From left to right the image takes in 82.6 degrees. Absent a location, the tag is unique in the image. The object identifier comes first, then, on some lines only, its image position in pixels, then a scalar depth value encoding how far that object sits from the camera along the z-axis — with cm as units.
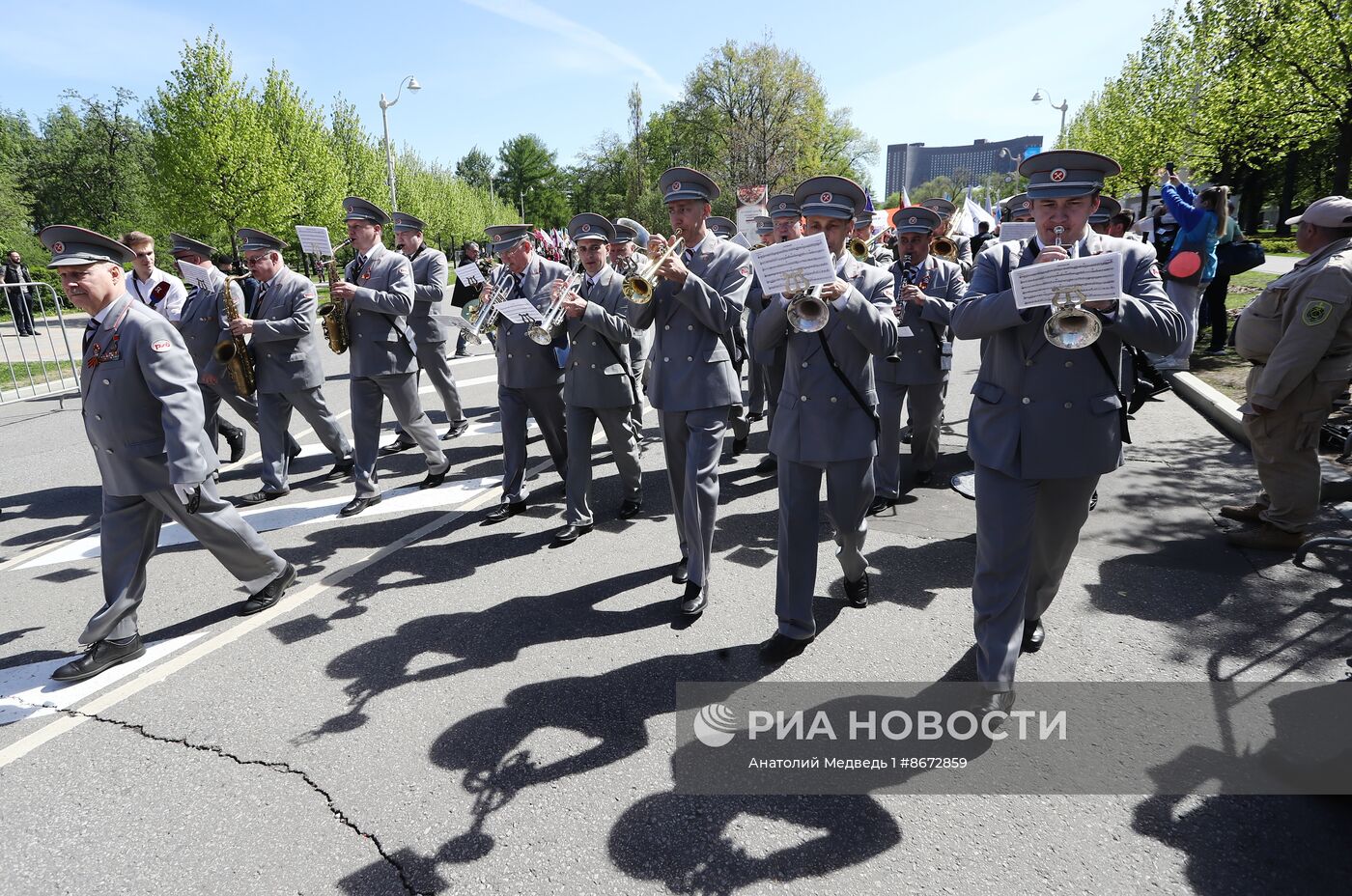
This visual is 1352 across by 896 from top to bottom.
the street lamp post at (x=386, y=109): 3052
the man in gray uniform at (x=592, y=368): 534
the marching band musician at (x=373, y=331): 638
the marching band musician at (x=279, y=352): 664
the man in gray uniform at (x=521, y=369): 589
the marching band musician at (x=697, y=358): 430
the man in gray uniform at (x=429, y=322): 778
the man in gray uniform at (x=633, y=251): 718
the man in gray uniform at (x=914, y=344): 594
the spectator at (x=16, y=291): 1770
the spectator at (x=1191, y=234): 970
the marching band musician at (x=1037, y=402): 300
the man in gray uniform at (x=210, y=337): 686
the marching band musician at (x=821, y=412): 367
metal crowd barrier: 1157
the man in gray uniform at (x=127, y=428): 386
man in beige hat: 446
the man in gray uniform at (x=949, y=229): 844
